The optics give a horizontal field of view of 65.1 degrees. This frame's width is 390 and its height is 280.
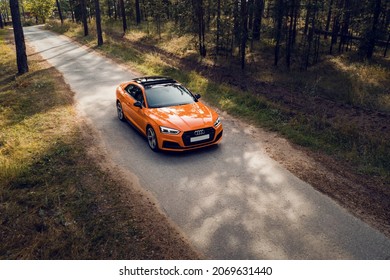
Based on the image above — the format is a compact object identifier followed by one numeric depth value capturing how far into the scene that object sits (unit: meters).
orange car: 8.55
